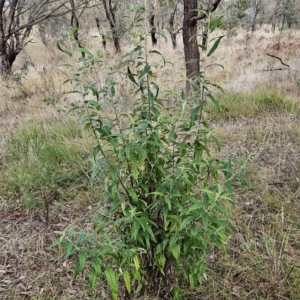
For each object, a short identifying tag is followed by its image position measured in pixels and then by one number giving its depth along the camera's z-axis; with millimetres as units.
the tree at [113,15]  9742
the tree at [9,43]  5977
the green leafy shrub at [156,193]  1347
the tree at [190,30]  4609
